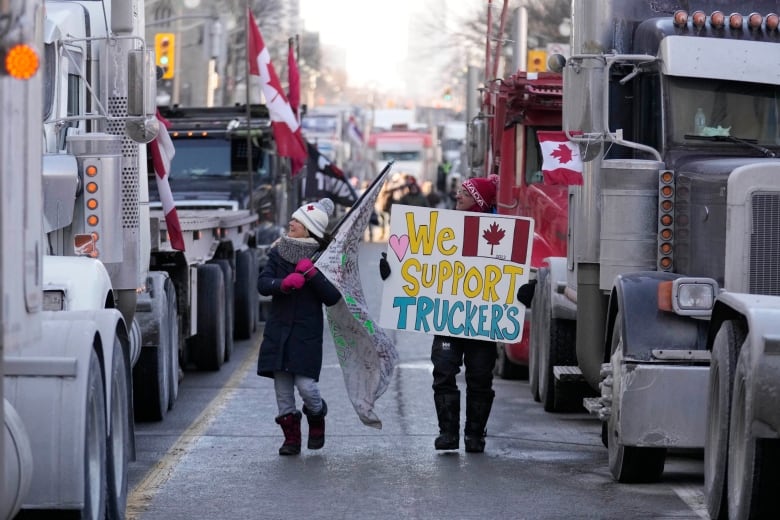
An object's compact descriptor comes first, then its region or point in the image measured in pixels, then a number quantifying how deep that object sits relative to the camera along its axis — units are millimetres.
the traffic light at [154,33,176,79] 44094
